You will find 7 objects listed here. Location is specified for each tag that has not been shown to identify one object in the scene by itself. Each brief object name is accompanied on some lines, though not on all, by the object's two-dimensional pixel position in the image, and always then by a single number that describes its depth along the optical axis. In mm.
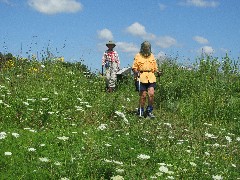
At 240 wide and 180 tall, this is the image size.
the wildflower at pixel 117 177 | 5425
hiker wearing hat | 15891
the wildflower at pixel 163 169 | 5991
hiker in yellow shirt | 11125
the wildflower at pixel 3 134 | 7121
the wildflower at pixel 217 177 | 5890
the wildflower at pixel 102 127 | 8129
